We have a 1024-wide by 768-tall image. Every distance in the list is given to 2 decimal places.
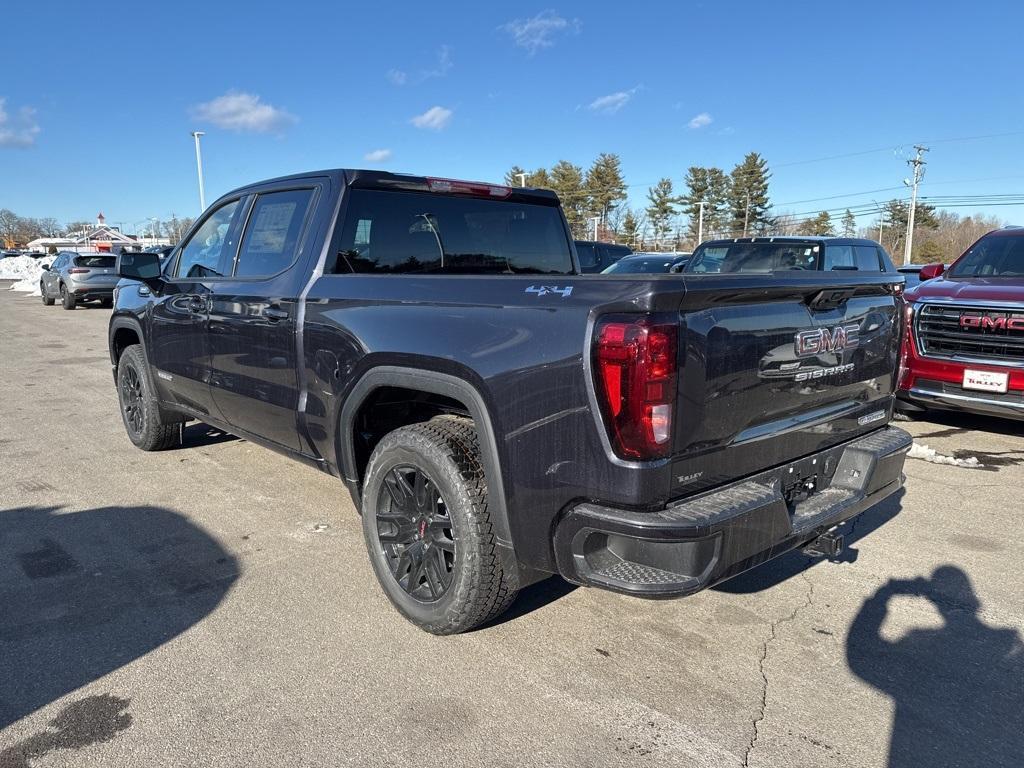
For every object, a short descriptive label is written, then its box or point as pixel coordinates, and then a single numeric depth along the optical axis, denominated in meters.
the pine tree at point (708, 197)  70.94
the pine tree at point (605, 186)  69.88
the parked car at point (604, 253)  7.13
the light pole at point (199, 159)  34.44
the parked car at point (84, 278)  20.31
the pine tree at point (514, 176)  70.71
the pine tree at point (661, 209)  73.00
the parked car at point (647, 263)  13.32
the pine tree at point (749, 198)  71.00
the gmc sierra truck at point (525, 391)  2.25
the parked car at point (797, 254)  9.76
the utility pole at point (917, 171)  51.96
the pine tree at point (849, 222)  79.32
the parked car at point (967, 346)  5.49
